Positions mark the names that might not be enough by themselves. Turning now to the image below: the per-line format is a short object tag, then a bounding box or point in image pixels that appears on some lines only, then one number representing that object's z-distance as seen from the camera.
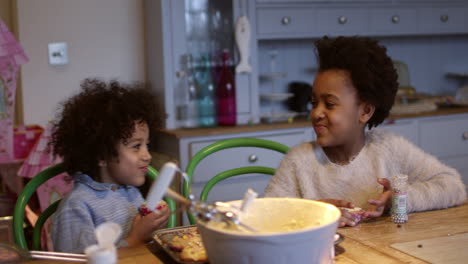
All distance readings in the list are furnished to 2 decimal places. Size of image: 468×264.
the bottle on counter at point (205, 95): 2.82
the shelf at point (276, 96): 3.04
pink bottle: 2.84
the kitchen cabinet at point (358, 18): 2.93
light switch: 2.78
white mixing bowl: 0.78
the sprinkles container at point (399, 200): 1.20
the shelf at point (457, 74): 3.71
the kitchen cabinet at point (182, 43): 2.72
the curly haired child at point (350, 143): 1.46
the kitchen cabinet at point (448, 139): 3.16
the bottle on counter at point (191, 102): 2.80
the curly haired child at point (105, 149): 1.41
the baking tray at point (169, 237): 0.95
